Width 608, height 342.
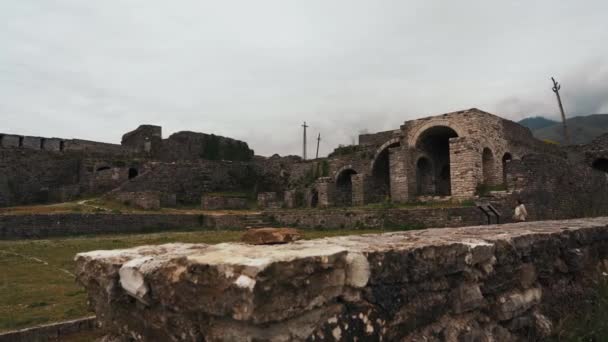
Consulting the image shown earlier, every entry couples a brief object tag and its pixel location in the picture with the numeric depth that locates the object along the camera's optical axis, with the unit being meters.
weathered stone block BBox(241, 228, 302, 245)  2.66
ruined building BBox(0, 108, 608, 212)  19.86
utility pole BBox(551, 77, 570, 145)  40.38
